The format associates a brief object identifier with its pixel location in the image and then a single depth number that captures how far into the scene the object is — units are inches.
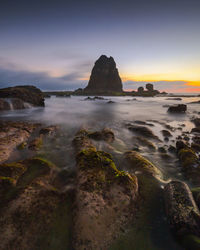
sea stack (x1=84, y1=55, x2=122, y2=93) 6909.5
